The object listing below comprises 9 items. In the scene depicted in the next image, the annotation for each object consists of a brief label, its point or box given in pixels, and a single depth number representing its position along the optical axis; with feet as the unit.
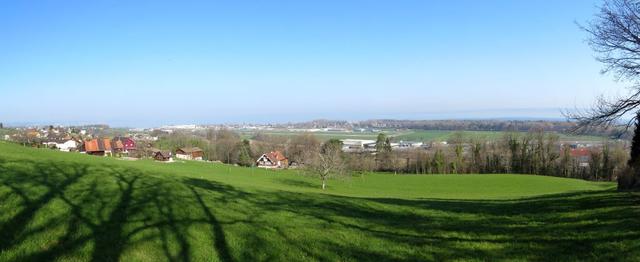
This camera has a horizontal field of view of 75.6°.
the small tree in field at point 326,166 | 157.69
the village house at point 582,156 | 246.27
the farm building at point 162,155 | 286.25
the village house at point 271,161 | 306.76
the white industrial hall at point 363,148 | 312.32
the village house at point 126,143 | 328.19
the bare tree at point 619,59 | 41.75
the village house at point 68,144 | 321.52
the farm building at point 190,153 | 351.25
